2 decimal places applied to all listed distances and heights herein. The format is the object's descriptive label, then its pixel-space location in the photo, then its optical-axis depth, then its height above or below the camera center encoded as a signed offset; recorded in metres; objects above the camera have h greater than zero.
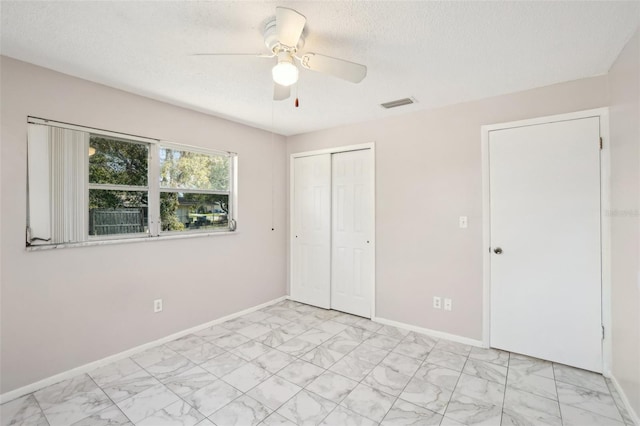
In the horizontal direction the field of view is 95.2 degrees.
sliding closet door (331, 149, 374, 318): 3.54 -0.26
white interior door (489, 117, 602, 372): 2.34 -0.26
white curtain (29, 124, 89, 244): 2.16 +0.22
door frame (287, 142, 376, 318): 3.45 +0.40
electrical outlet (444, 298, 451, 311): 2.96 -0.95
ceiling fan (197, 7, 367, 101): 1.46 +0.87
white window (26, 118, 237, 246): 2.21 +0.24
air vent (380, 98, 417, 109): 2.83 +1.09
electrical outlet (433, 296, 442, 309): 3.02 -0.94
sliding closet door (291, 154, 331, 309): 3.90 -0.27
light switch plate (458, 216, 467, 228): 2.87 -0.10
